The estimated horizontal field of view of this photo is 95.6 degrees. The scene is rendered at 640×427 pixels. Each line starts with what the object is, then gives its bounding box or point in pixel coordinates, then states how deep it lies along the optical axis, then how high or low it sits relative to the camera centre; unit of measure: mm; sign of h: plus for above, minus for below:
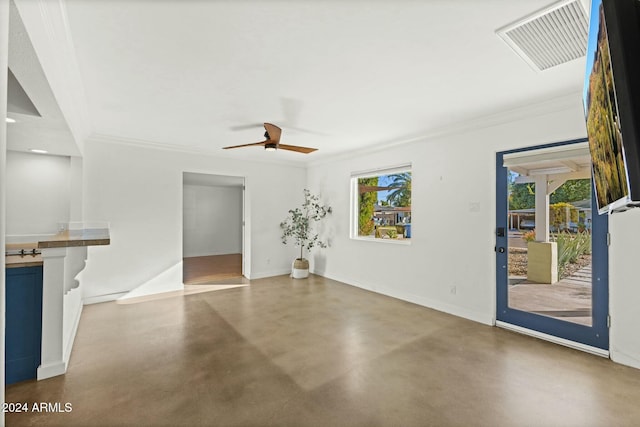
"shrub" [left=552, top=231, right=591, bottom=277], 2836 -272
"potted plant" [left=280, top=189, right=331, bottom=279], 6090 -177
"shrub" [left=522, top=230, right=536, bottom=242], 3185 -188
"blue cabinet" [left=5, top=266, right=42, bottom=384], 2305 -883
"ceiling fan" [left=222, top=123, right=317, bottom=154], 3334 +937
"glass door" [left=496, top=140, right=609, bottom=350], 2779 -274
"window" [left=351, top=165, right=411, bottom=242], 4766 +241
